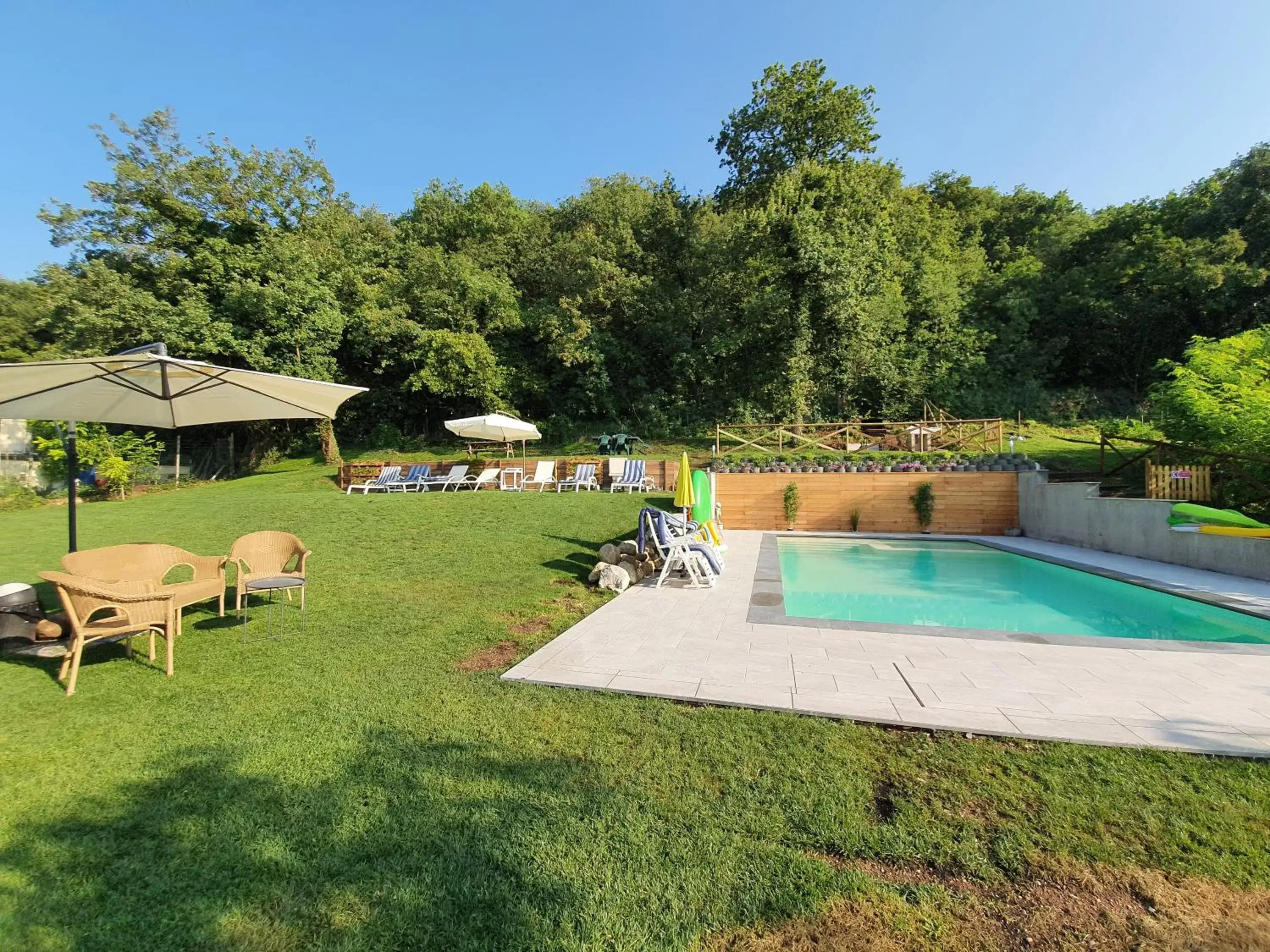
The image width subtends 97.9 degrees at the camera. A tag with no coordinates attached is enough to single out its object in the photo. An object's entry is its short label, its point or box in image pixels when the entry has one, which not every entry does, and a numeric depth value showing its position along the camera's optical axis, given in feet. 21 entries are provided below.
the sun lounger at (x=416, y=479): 51.13
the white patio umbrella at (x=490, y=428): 46.55
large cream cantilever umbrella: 12.33
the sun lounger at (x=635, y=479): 45.98
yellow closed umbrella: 27.63
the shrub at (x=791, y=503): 39.22
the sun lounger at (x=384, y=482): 51.13
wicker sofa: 13.48
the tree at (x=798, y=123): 65.00
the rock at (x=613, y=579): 20.84
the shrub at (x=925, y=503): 37.58
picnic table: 64.50
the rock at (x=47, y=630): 13.19
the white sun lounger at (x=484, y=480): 50.52
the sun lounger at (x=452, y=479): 50.93
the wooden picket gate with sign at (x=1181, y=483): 25.77
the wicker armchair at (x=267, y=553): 15.42
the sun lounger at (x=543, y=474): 49.70
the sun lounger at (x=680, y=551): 21.88
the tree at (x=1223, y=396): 25.75
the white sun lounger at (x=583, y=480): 48.42
